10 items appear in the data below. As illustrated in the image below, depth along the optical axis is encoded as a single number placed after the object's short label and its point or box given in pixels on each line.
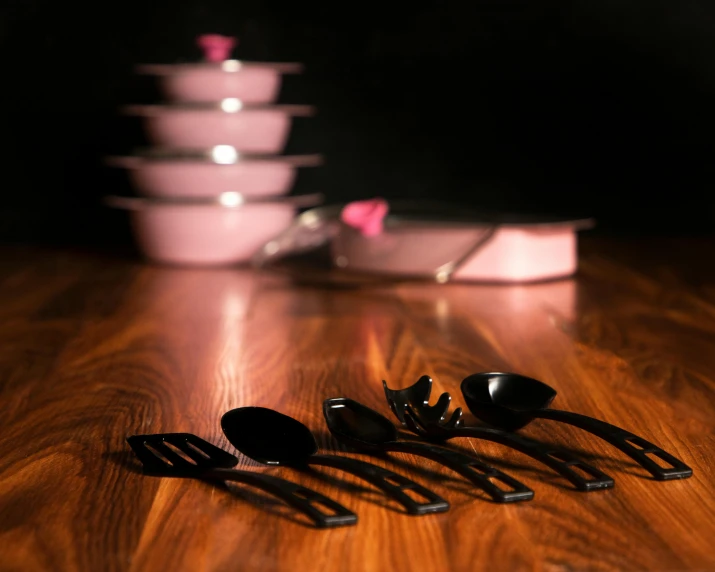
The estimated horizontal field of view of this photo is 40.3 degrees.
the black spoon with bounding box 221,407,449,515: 0.60
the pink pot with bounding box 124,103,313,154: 1.84
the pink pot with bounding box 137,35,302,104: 1.84
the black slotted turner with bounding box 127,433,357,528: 0.58
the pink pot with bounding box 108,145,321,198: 1.83
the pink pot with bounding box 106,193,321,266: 1.82
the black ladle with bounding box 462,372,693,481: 0.68
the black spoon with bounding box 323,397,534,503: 0.62
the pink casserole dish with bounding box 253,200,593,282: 1.59
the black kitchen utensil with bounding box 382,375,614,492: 0.64
